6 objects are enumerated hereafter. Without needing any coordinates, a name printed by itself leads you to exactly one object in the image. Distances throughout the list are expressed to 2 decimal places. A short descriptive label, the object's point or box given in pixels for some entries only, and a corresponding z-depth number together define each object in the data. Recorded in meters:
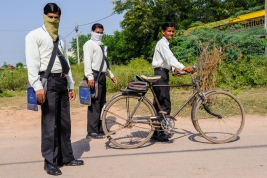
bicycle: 5.16
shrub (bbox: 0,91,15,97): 11.72
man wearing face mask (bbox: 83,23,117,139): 6.00
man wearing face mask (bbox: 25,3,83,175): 3.98
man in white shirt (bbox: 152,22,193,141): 5.44
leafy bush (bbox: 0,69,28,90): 14.88
